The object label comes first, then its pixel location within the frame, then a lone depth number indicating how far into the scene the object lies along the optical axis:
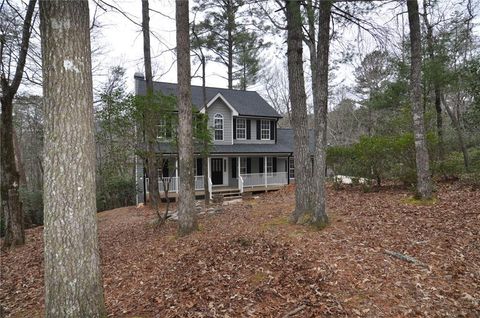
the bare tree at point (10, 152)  7.38
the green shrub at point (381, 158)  9.71
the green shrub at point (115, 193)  16.31
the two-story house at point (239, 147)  17.02
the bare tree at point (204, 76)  11.37
